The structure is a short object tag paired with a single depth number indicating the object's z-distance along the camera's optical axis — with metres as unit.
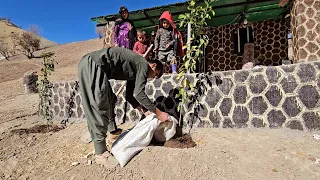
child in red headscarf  3.97
